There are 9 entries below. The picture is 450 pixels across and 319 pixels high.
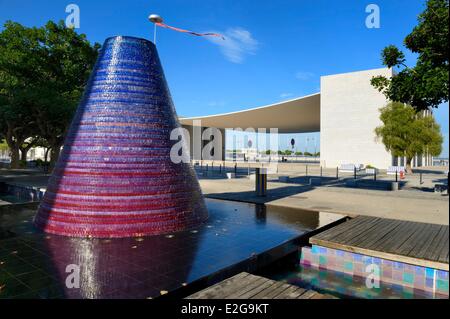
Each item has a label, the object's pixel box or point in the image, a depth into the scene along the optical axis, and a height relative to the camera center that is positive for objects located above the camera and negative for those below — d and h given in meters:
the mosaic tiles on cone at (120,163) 6.42 -0.10
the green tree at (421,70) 6.47 +2.53
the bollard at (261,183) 13.41 -1.08
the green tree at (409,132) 25.41 +2.26
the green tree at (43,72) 20.81 +6.32
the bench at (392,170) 28.03 -1.02
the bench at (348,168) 34.08 -1.03
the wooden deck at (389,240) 4.96 -1.56
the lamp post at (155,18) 6.95 +3.22
